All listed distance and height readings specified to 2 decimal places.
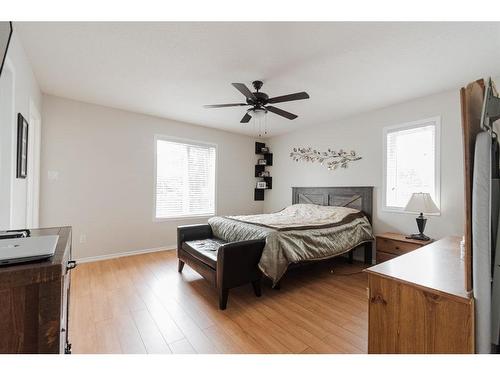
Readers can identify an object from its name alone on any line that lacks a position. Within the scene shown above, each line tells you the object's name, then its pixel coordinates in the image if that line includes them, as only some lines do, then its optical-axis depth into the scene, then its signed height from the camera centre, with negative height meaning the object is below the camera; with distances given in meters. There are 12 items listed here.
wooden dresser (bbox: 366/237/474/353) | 0.89 -0.51
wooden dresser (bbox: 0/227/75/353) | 0.60 -0.34
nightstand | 2.79 -0.70
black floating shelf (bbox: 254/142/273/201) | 5.44 +0.53
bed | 2.38 -0.49
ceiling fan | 2.27 +0.95
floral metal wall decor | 3.88 +0.63
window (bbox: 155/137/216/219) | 4.17 +0.18
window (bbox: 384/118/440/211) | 3.01 +0.42
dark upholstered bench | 2.13 -0.77
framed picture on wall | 1.93 +0.35
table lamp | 2.74 -0.21
